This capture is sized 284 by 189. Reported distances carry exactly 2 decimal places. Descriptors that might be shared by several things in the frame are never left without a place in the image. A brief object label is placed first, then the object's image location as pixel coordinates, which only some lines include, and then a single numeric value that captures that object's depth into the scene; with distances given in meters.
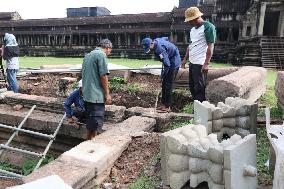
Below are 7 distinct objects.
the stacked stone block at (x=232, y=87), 4.57
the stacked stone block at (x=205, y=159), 2.40
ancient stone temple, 18.02
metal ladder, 4.23
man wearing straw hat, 4.96
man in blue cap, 5.60
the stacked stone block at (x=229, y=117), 3.72
